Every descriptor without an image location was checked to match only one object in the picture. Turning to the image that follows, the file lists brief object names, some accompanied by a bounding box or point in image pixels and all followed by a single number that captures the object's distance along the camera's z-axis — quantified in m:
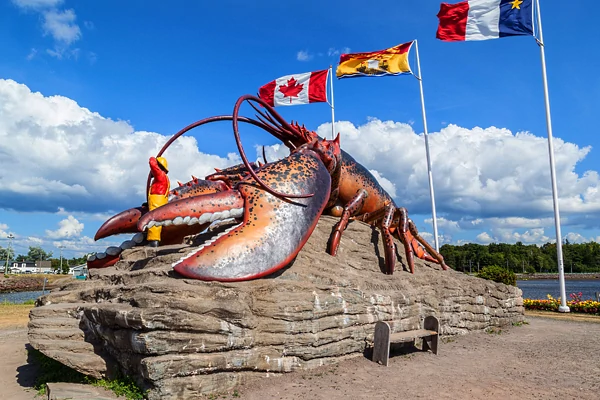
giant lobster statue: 4.91
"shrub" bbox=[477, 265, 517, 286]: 14.87
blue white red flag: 12.77
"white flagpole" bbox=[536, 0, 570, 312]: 13.27
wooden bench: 5.84
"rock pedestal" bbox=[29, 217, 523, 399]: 4.17
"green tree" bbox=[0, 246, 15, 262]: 91.18
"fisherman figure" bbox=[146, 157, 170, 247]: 6.99
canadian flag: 15.54
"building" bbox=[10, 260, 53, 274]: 84.76
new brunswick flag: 14.56
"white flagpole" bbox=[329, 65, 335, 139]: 16.00
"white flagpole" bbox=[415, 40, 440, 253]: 15.16
